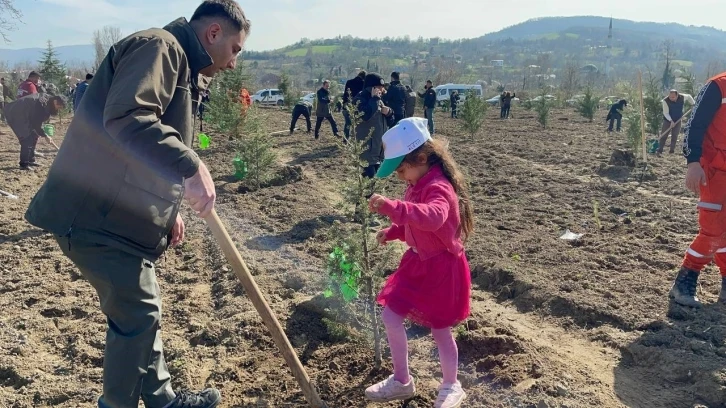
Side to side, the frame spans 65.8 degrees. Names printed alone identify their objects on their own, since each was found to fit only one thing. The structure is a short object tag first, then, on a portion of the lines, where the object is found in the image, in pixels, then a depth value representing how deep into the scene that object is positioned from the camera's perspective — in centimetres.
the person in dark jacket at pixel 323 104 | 1448
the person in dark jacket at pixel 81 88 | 963
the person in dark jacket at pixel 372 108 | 845
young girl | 273
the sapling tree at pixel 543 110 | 1955
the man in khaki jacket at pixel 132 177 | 216
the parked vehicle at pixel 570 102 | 3694
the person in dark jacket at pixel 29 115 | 1002
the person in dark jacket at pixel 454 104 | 2626
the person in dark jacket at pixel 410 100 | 1338
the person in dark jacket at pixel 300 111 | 1557
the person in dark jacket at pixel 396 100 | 1160
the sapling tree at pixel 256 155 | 862
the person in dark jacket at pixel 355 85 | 998
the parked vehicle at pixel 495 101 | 4275
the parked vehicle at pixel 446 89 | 4773
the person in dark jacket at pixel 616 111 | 1869
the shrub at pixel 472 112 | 1513
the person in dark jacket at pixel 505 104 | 2534
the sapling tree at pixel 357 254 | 332
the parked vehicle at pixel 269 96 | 3801
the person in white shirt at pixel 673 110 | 1302
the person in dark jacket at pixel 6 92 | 1983
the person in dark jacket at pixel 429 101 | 1717
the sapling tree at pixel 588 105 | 2323
